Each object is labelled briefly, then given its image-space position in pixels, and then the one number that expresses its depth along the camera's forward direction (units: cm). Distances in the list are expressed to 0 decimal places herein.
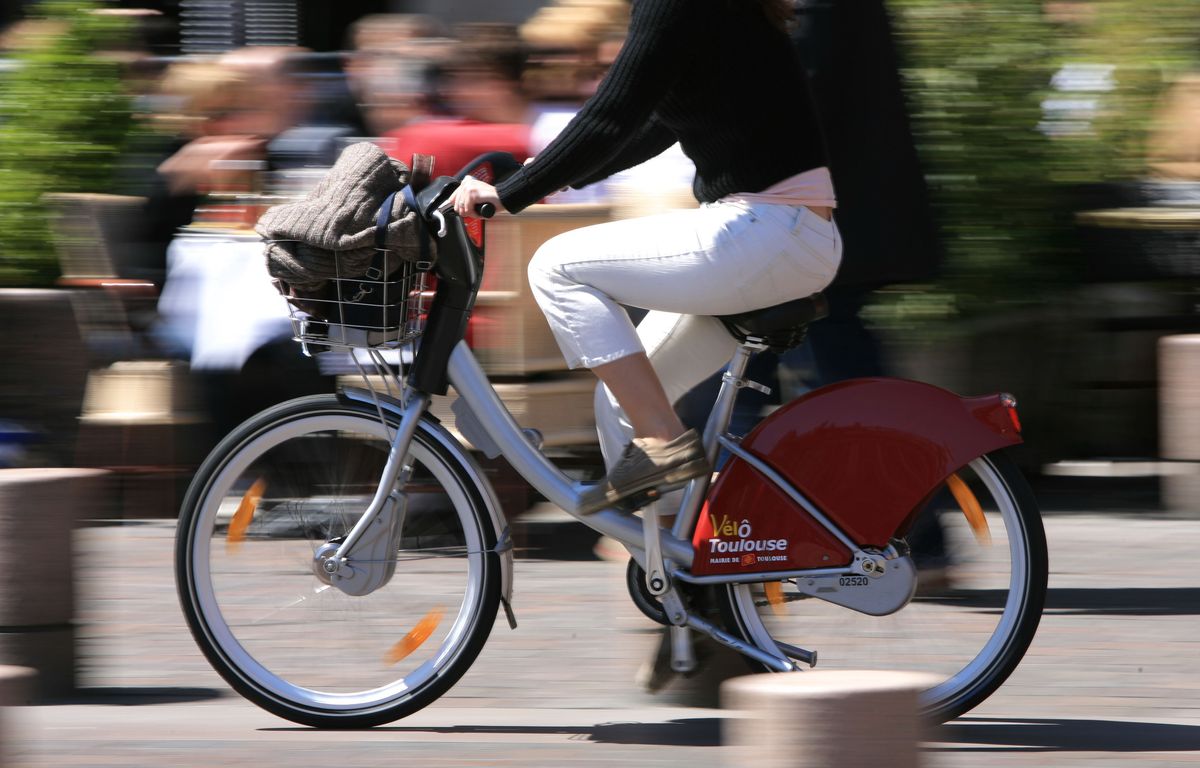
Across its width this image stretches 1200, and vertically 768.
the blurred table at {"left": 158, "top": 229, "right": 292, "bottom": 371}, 1427
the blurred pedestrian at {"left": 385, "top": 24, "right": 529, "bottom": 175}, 1387
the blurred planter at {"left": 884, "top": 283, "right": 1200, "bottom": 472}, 1529
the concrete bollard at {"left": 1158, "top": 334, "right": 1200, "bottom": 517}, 1455
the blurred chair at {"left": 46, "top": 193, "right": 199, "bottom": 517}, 1530
